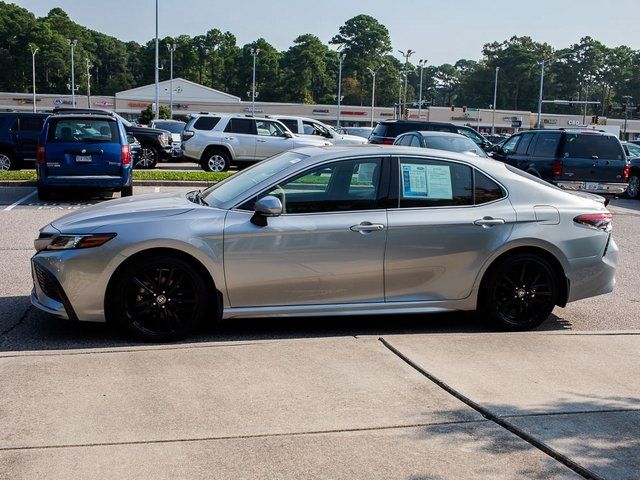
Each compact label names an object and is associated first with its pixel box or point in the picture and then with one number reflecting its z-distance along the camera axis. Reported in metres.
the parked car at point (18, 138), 20.09
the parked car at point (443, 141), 16.56
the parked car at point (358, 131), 47.44
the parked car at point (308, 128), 26.62
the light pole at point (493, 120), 94.24
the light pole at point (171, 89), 75.93
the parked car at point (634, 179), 20.69
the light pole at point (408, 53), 81.82
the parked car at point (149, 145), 22.78
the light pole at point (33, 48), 105.25
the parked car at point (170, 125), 34.84
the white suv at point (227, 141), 21.94
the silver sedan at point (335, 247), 5.77
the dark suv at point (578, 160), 16.95
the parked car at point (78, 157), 14.28
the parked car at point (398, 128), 23.14
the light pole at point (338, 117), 83.05
